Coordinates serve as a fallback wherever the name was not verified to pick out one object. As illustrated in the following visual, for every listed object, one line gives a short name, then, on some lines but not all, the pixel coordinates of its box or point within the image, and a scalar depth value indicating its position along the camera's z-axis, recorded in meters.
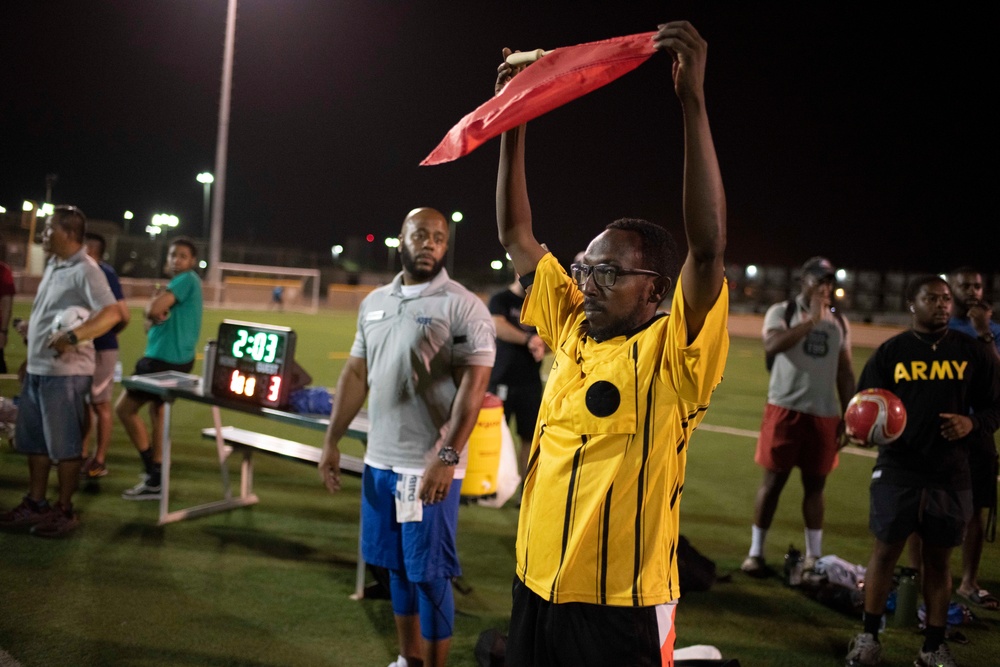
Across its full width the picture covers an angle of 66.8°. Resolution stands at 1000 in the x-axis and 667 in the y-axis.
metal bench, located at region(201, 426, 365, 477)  5.68
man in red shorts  5.43
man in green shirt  6.67
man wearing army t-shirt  4.02
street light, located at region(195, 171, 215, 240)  46.88
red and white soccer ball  4.02
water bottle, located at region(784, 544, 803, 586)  5.23
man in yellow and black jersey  2.04
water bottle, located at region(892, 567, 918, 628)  4.62
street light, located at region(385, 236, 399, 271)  75.59
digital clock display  5.26
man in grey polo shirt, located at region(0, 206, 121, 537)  5.47
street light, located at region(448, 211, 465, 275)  56.38
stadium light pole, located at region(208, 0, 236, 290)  27.94
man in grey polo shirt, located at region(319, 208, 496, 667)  3.51
